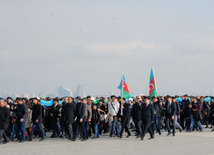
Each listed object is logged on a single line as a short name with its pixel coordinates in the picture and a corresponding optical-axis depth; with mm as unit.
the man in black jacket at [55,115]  17938
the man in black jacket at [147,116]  16203
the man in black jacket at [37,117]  16734
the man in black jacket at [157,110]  18497
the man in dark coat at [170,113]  17906
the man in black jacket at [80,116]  16703
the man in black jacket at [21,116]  16500
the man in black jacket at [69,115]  16625
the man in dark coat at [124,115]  17438
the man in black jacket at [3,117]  15539
